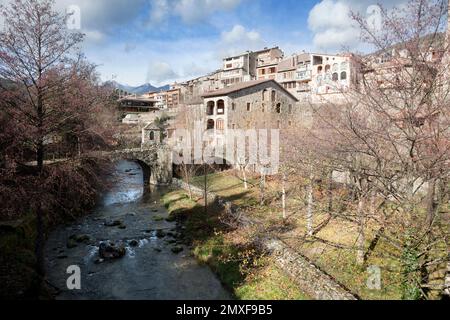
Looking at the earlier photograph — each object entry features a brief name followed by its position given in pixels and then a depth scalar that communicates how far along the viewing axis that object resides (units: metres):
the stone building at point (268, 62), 64.12
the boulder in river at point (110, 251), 17.76
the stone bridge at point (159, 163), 36.88
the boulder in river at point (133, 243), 19.92
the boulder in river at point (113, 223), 23.71
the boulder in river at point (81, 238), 20.19
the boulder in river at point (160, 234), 21.57
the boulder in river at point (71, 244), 19.14
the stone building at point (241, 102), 38.78
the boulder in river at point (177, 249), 18.79
